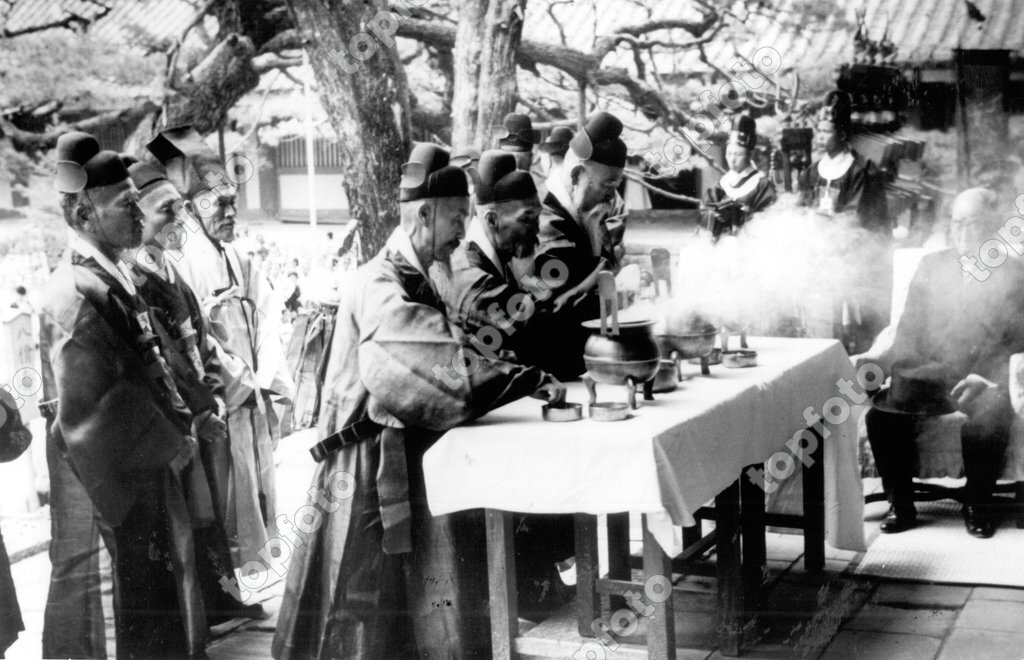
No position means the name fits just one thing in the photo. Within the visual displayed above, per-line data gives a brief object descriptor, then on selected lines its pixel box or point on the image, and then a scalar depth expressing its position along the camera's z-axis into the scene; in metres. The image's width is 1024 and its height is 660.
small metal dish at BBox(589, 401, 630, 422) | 3.74
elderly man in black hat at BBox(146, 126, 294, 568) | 5.00
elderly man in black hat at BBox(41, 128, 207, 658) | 4.34
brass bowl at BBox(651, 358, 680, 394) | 4.25
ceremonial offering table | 3.56
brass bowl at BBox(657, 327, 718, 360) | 4.45
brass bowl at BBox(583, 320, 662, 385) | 3.89
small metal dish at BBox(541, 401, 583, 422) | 3.79
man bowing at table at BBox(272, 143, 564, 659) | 4.14
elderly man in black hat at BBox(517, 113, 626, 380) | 4.88
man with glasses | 5.60
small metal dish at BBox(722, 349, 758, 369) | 4.76
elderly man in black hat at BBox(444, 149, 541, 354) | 4.60
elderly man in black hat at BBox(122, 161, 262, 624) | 4.64
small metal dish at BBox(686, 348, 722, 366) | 4.82
